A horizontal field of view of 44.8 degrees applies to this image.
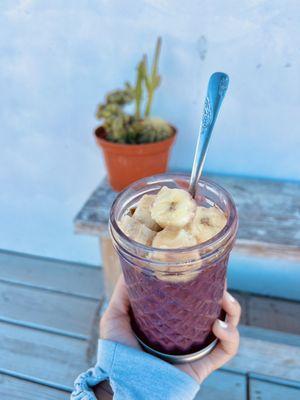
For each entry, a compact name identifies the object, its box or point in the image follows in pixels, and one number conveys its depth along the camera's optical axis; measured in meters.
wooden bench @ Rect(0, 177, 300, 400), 0.78
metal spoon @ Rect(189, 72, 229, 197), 0.42
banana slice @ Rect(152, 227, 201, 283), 0.38
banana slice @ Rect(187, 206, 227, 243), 0.40
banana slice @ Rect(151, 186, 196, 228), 0.39
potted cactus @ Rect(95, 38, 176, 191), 0.75
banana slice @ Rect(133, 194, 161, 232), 0.42
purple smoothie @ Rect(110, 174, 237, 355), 0.39
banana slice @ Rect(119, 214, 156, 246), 0.40
